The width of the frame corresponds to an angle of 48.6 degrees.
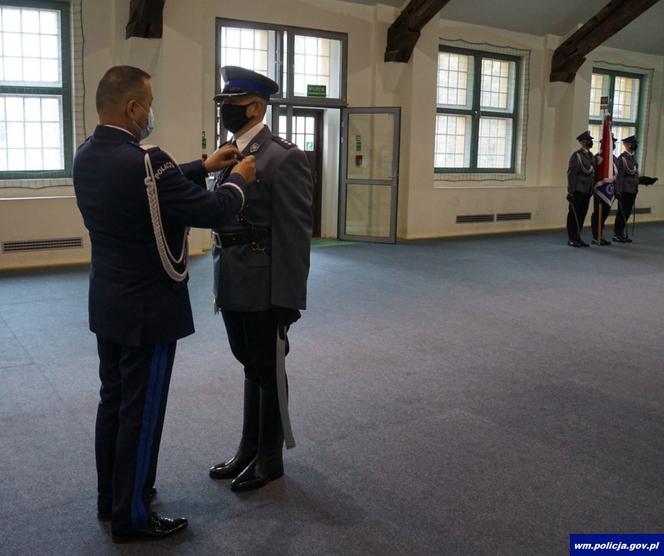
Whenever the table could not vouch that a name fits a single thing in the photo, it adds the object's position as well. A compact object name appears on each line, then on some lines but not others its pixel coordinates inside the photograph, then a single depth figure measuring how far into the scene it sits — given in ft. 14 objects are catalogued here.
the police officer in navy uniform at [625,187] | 32.42
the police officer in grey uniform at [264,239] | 7.78
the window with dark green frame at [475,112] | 34.42
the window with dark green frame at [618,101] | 40.27
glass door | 30.40
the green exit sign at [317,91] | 29.68
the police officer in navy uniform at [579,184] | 30.42
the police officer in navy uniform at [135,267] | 6.63
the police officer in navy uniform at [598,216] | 31.30
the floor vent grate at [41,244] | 23.20
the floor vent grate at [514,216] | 35.50
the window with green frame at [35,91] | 23.53
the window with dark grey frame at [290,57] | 27.66
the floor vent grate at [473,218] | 34.17
